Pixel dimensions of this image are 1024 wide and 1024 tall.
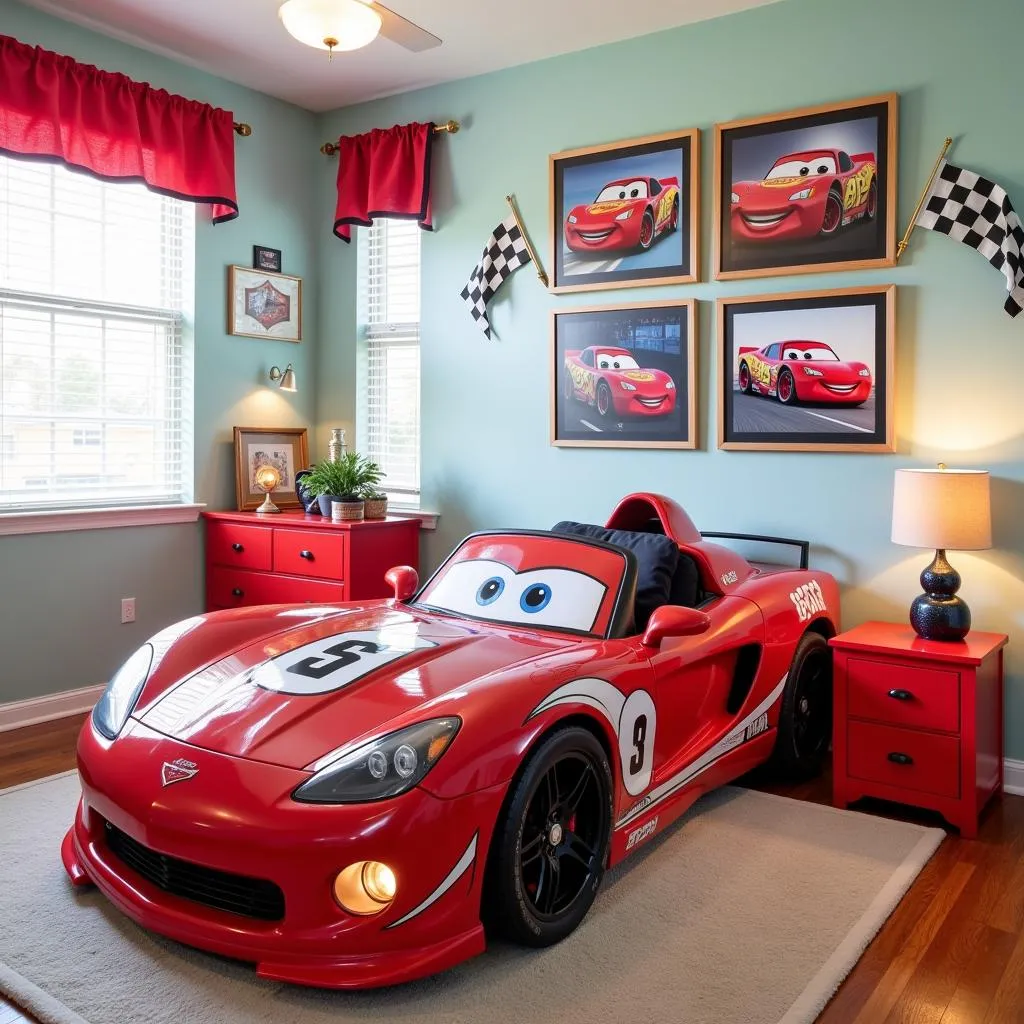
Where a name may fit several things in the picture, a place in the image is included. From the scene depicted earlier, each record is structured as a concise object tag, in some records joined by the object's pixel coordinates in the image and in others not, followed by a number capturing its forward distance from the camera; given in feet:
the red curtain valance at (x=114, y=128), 11.98
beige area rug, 6.11
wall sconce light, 15.92
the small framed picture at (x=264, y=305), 15.24
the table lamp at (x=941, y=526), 9.74
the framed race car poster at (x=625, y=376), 12.84
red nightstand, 9.29
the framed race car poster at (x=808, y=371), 11.39
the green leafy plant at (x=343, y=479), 14.21
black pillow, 9.30
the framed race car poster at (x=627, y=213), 12.74
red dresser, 13.60
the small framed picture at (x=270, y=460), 15.29
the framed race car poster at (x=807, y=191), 11.32
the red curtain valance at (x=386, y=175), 15.02
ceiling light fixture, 9.57
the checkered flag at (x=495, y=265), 14.24
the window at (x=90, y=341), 12.73
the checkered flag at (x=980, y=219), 10.42
